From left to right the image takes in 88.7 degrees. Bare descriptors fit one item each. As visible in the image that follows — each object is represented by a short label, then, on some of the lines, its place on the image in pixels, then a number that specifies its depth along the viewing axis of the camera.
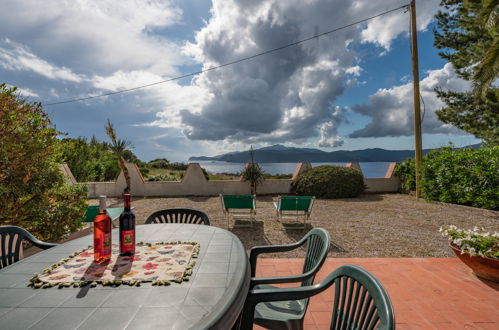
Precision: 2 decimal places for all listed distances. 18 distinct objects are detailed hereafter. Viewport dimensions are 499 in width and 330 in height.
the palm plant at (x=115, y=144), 12.70
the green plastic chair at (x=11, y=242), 1.97
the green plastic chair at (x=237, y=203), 5.68
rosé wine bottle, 1.39
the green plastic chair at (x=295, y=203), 5.60
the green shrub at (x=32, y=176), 3.10
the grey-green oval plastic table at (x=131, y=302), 0.93
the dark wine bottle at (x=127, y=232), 1.50
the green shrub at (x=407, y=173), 10.61
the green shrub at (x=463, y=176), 7.02
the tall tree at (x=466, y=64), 11.52
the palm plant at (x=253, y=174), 10.73
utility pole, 9.55
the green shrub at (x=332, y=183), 10.30
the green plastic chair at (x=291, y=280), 1.59
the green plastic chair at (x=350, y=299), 1.01
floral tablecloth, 1.24
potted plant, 2.86
